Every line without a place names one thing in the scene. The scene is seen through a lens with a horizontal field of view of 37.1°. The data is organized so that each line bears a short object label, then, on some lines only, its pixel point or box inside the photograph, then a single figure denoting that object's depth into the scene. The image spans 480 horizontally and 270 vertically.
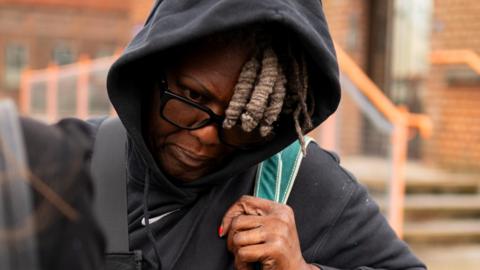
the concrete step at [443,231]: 6.36
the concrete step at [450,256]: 6.03
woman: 1.71
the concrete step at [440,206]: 6.63
